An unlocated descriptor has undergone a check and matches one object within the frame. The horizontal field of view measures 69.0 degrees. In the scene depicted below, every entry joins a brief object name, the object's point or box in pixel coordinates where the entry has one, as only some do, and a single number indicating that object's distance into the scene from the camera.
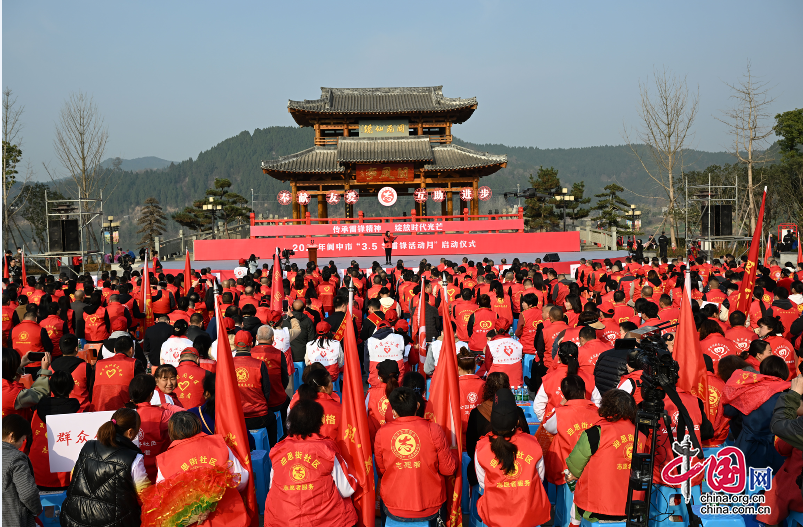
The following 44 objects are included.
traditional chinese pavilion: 30.97
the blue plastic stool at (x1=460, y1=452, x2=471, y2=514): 4.53
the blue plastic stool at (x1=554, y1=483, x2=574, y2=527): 4.08
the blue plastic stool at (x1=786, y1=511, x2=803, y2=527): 3.74
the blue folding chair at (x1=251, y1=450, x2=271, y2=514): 4.47
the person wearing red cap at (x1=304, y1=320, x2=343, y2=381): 6.27
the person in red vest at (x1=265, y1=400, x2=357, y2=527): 3.35
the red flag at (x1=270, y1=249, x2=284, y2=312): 9.75
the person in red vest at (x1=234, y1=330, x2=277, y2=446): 5.21
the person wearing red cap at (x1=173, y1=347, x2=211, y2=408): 4.99
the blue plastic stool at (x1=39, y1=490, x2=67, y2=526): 4.15
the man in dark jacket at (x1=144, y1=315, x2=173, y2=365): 7.26
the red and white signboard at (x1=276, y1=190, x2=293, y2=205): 30.05
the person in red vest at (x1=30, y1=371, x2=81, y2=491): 4.20
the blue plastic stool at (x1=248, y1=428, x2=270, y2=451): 5.28
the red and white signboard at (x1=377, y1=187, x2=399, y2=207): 30.22
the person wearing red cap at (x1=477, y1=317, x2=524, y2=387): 6.13
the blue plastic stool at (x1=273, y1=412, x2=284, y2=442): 6.18
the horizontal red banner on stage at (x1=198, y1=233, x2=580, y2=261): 25.83
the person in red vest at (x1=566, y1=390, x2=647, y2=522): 3.48
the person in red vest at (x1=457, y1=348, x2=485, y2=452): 4.88
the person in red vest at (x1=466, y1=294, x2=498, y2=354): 7.45
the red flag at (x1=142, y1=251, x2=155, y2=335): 9.39
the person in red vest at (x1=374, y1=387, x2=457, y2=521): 3.62
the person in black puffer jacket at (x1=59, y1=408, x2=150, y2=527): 3.24
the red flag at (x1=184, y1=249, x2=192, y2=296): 11.74
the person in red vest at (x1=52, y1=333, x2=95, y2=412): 5.22
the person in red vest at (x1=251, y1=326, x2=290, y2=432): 5.73
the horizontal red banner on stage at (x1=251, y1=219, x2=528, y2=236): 26.59
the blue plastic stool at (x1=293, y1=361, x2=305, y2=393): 7.53
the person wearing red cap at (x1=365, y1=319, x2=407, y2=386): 6.30
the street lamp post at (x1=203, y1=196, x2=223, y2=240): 29.51
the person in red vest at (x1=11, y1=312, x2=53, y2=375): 6.89
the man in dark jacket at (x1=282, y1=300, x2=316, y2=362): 7.45
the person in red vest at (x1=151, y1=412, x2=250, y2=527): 3.20
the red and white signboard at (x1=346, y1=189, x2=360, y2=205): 30.67
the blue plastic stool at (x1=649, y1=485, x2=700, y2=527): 3.77
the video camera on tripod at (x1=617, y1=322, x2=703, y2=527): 3.10
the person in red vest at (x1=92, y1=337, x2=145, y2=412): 5.06
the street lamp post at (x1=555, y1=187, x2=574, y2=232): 33.56
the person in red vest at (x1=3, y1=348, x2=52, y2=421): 4.45
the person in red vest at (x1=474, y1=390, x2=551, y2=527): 3.41
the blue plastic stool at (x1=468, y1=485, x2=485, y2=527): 3.93
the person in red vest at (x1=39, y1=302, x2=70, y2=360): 7.78
